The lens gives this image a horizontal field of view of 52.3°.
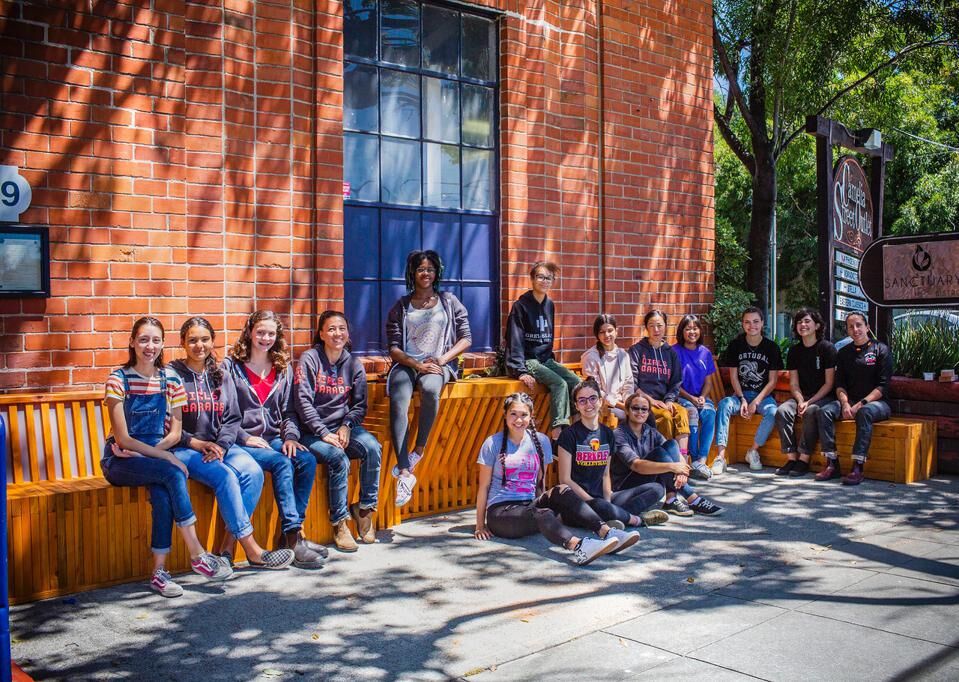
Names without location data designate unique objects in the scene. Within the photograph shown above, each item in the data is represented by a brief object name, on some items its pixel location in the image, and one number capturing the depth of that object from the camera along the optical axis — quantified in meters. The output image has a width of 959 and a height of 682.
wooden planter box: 9.88
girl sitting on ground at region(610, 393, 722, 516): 7.75
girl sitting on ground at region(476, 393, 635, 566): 7.04
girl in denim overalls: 6.09
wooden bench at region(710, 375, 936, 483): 9.38
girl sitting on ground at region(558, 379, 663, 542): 7.23
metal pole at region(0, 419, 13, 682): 3.56
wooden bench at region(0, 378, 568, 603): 5.82
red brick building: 6.73
